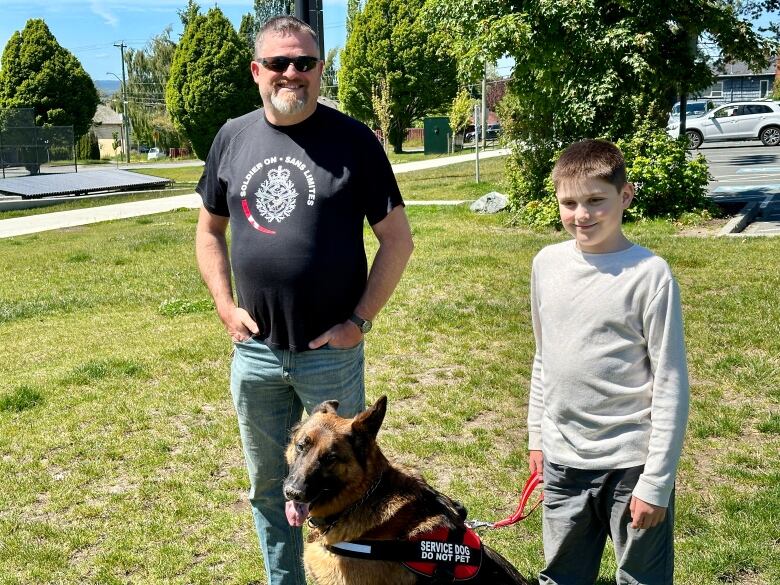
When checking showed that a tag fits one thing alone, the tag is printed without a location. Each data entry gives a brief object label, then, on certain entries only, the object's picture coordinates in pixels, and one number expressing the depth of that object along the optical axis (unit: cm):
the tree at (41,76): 3716
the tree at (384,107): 2580
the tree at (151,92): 6308
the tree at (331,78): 7739
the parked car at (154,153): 6406
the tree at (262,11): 6830
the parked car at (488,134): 5599
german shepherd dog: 289
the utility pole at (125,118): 5733
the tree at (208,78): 3541
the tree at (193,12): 3734
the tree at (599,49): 1276
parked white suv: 3297
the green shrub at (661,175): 1332
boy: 247
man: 310
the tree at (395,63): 4372
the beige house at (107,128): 7650
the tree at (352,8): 5771
